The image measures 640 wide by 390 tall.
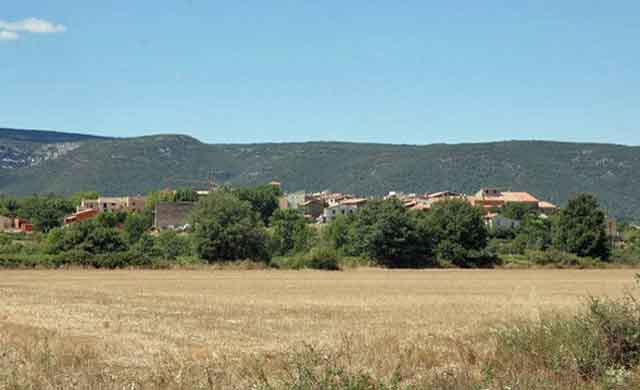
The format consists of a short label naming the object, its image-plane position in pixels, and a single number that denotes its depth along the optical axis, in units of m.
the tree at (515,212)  189.62
